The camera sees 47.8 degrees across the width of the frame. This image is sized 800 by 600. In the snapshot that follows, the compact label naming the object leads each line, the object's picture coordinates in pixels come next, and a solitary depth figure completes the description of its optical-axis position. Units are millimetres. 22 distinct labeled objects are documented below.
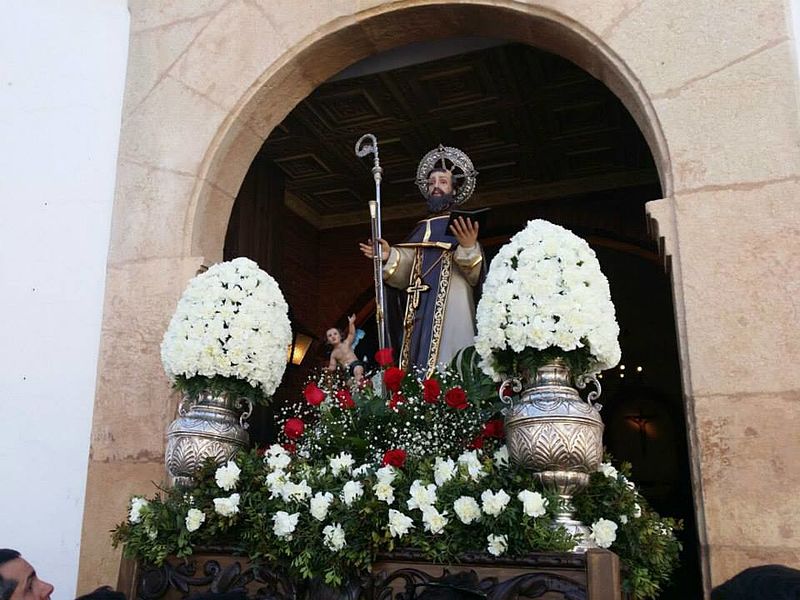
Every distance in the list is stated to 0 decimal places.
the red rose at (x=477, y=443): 3586
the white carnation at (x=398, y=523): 3062
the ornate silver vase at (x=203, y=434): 3723
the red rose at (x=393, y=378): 3775
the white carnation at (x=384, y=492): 3176
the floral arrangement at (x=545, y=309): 3186
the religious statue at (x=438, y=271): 4539
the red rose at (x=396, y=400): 3727
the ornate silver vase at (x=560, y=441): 3049
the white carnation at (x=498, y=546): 2961
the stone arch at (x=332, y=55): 4641
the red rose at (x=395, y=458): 3367
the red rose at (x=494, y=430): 3603
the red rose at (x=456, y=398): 3506
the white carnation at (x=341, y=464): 3436
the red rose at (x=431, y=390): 3594
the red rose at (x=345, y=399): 3823
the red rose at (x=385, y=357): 4031
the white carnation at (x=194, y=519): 3447
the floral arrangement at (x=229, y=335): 3809
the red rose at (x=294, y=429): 3945
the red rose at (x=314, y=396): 3850
